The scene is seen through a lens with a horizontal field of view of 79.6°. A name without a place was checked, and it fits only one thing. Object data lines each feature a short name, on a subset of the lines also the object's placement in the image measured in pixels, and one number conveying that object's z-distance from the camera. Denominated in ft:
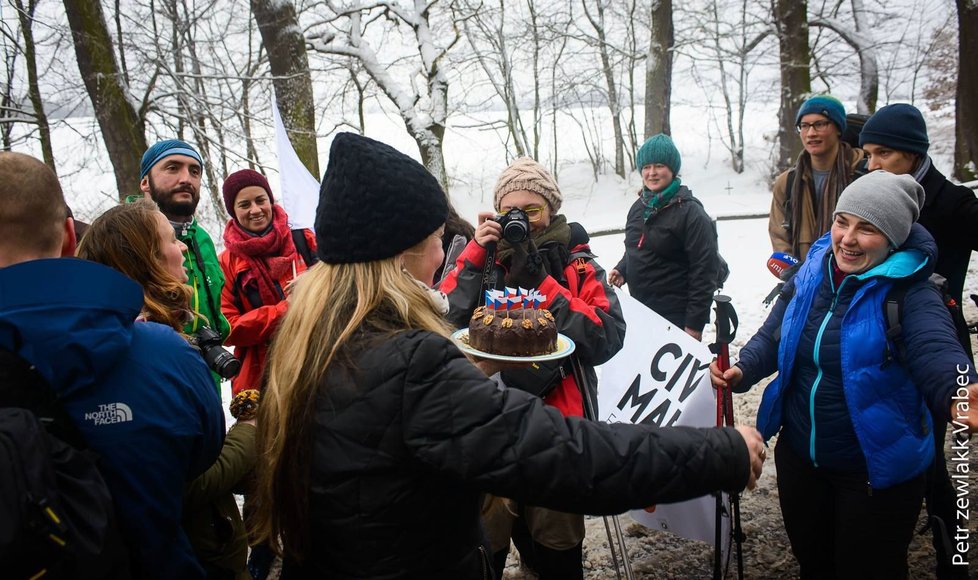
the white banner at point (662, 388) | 9.77
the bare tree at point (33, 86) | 40.63
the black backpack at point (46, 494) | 3.37
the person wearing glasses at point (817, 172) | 12.06
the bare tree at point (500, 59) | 68.80
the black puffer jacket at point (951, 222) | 9.63
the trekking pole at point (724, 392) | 7.62
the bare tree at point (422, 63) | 36.65
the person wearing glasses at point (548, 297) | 8.51
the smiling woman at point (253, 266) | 11.00
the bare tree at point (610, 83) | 78.27
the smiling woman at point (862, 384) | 6.94
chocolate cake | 7.30
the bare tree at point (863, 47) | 41.39
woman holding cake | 4.22
